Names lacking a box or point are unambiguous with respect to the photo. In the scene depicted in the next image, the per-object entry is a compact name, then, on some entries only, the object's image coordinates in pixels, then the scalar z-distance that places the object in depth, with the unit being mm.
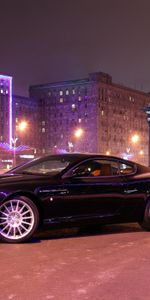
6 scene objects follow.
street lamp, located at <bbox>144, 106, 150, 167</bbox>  46247
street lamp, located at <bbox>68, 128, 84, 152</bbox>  157125
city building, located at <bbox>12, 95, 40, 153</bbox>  151375
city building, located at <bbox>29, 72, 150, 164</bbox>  156625
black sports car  7371
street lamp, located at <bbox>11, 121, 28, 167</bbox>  146500
